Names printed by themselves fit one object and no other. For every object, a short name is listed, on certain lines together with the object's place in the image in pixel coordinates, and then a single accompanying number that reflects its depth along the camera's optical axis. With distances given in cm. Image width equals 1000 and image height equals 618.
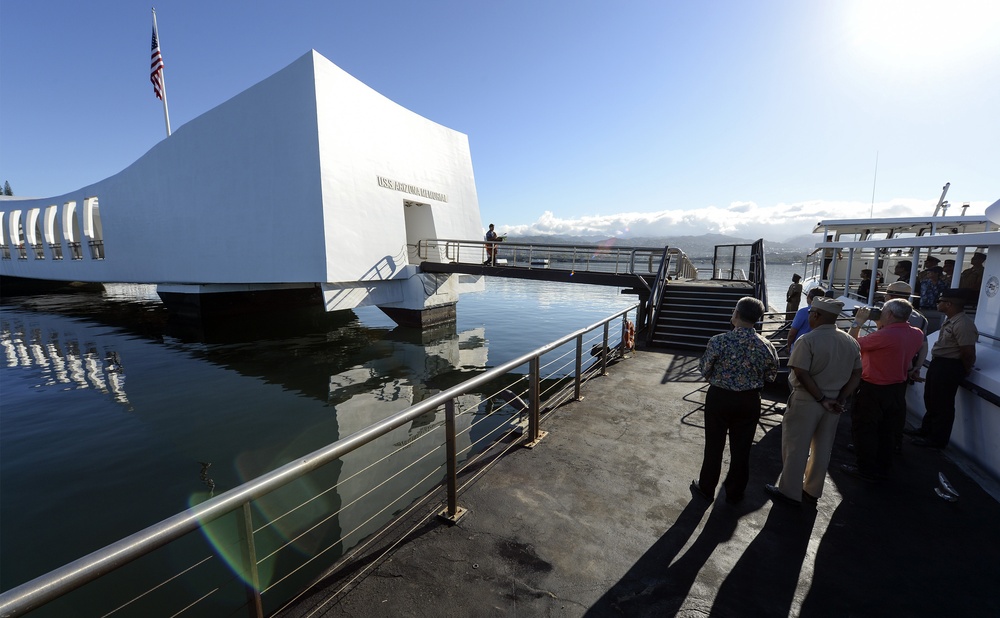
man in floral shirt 312
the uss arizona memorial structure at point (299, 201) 1602
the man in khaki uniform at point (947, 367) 439
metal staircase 1013
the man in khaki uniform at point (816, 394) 320
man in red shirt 382
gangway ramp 1487
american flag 2334
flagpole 2399
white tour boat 419
